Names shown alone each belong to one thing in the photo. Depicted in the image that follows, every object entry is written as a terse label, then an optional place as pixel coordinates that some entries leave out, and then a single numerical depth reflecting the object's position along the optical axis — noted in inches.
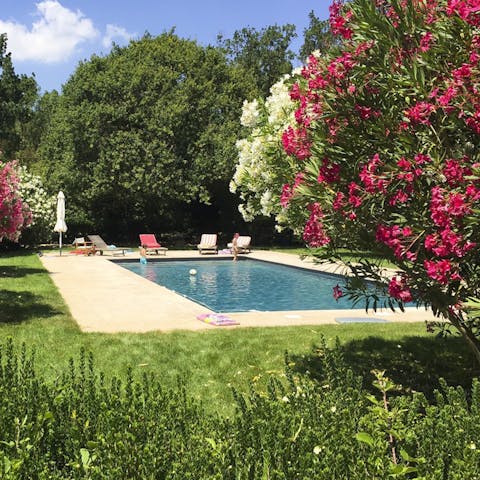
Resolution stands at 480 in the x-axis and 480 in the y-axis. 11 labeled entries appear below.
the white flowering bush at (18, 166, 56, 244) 1033.4
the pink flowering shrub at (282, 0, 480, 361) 158.2
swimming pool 613.9
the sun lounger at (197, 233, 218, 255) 1106.7
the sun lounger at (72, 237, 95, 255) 1030.5
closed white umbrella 1011.9
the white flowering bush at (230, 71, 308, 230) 254.1
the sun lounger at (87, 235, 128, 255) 1040.2
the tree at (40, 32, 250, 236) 1165.7
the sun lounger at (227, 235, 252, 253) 1089.4
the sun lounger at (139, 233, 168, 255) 1042.7
